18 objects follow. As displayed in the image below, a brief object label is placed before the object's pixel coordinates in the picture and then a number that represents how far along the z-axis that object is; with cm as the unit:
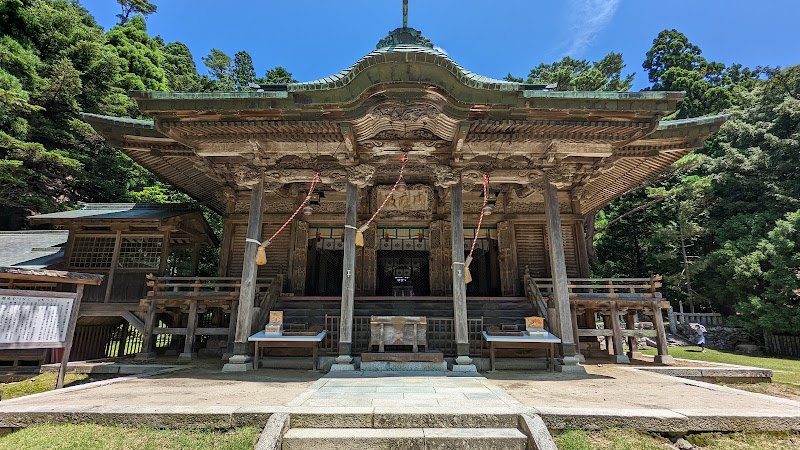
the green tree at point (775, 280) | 1887
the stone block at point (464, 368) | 824
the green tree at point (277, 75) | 5024
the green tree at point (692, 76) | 3753
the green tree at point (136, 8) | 5297
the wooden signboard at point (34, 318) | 604
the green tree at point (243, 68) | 5906
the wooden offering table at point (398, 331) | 882
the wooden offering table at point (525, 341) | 862
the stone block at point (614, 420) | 419
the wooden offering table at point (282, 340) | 860
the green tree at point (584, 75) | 3143
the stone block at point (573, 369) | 856
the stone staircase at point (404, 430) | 399
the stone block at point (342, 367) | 831
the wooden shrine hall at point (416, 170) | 859
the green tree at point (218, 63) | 5944
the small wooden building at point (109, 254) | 1328
